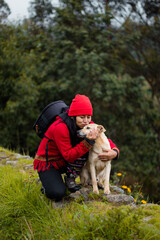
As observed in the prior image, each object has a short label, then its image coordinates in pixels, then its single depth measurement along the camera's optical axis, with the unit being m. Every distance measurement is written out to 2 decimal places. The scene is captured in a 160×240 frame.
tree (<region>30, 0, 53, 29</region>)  13.41
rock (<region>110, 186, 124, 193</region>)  3.86
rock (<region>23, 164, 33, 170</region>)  5.12
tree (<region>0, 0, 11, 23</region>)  13.31
